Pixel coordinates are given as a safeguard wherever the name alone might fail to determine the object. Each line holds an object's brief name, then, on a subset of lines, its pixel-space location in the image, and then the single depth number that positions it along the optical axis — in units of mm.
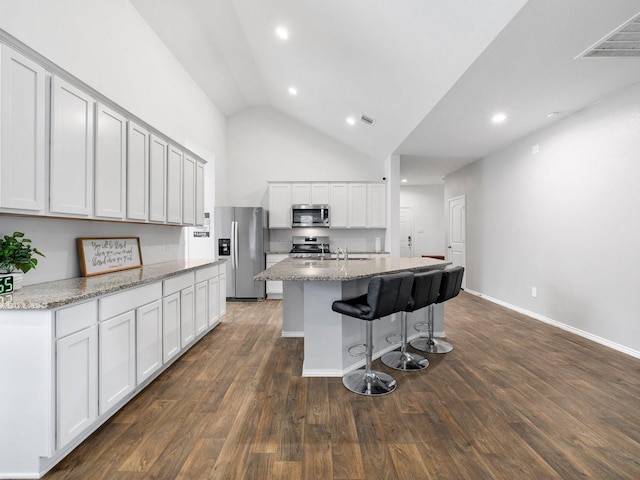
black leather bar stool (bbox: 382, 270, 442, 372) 2846
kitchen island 2713
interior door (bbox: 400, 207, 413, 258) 10101
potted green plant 1875
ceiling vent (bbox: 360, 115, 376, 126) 5113
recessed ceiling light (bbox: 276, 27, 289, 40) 3999
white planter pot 1946
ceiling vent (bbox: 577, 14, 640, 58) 2348
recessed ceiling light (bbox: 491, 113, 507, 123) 4012
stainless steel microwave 6441
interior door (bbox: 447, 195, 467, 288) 7023
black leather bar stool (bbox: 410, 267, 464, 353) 3293
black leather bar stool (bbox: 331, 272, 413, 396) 2461
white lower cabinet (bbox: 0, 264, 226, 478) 1668
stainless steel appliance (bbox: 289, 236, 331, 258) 6614
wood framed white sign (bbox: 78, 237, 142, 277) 2705
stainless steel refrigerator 6137
